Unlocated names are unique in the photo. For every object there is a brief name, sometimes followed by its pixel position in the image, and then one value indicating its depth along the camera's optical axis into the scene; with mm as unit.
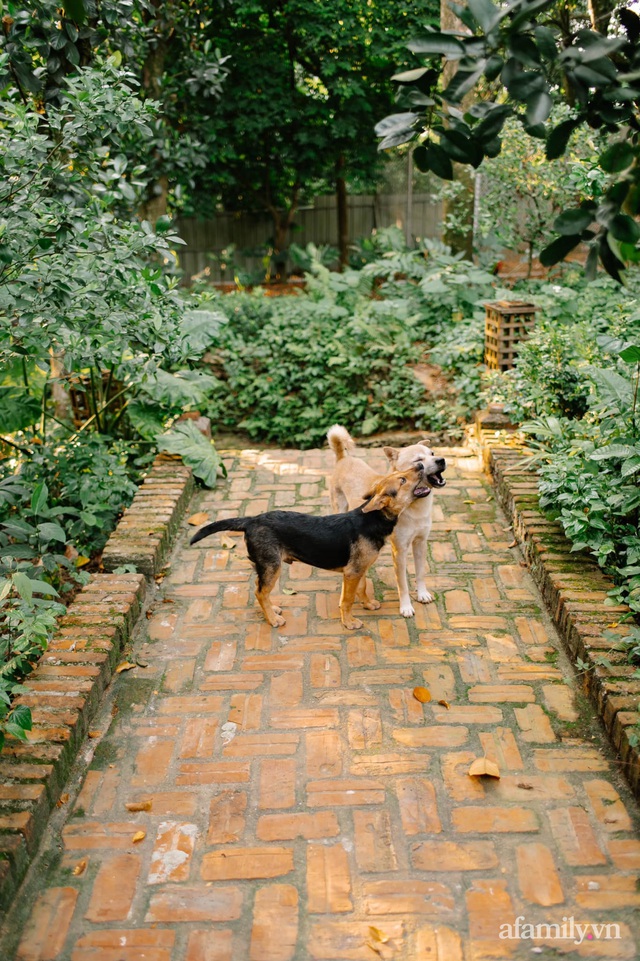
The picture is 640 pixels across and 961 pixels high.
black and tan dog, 3939
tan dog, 4059
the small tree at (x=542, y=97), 1923
